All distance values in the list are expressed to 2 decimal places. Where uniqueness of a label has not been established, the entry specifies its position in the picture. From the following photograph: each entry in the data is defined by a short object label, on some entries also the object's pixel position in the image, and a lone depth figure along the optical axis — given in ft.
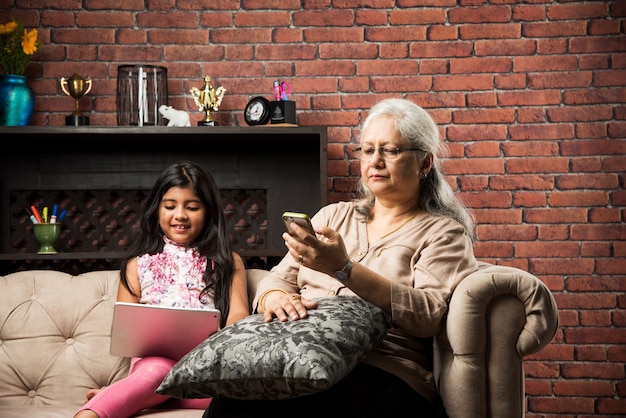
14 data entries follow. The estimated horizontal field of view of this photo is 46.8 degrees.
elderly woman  5.60
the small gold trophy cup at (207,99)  10.27
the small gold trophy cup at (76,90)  10.12
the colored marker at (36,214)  10.05
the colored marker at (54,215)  10.13
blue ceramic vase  9.98
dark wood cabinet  10.59
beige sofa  5.95
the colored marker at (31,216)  10.04
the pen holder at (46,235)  9.98
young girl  8.25
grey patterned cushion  5.03
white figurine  9.96
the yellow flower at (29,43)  10.04
